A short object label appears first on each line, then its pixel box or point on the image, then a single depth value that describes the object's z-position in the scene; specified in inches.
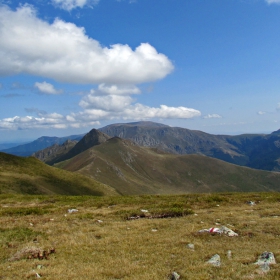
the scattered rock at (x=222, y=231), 616.8
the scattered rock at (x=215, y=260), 446.6
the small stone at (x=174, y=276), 393.5
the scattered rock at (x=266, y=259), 437.7
